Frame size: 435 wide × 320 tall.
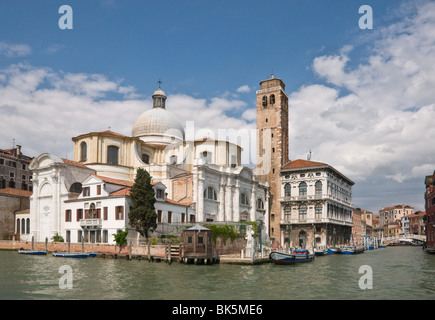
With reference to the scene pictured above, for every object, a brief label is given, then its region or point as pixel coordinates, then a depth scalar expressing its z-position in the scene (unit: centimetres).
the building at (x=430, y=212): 4561
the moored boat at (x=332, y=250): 4956
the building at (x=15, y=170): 5897
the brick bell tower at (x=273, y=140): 5862
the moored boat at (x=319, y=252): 4547
